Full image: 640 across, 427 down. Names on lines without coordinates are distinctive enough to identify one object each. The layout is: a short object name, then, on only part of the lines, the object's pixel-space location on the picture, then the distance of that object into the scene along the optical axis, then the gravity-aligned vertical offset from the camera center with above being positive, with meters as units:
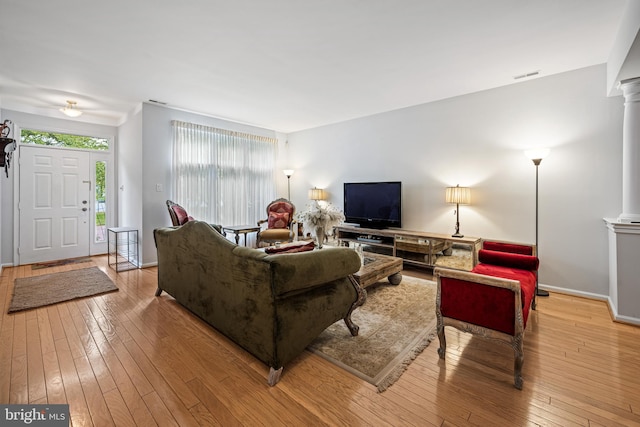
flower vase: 3.21 -0.27
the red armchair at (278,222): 5.27 -0.22
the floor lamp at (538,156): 3.28 +0.67
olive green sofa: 1.79 -0.59
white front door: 4.70 +0.13
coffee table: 2.96 -0.65
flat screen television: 4.67 +0.15
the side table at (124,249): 4.60 -0.70
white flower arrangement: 3.17 -0.06
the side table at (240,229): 5.07 -0.32
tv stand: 3.87 -0.48
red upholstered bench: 1.80 -0.66
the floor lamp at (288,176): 6.38 +0.84
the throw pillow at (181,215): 4.21 -0.05
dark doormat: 4.57 -0.88
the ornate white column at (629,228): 2.62 -0.15
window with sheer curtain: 4.93 +0.75
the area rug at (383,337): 1.97 -1.06
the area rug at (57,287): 3.10 -0.96
